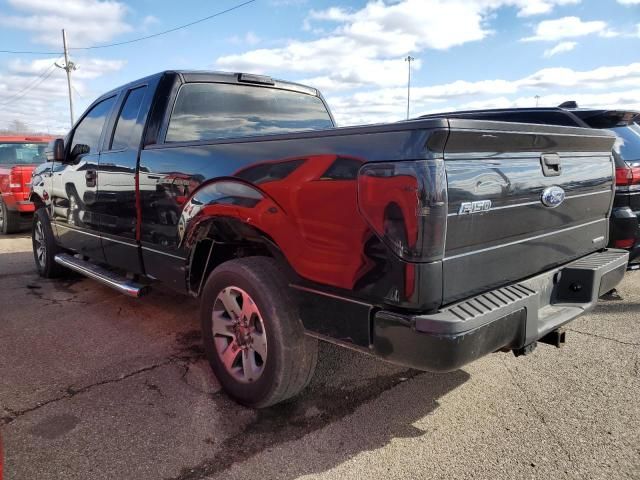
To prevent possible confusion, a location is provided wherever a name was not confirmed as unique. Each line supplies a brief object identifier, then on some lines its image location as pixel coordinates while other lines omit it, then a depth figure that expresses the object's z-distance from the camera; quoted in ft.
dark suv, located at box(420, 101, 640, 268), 13.46
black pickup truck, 6.66
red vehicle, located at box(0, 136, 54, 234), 28.73
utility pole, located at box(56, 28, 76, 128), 115.13
